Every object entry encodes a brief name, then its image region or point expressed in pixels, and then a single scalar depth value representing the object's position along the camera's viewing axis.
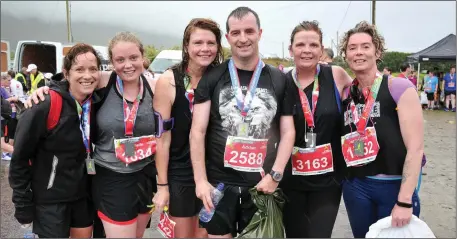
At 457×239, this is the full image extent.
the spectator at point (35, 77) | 11.81
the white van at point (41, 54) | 13.23
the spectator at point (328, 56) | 4.14
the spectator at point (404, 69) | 13.05
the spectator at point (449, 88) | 15.98
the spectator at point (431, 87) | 16.48
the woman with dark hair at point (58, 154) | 2.62
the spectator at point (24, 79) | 12.04
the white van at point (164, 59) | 12.08
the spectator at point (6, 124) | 7.69
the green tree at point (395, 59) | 36.77
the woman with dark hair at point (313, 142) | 2.78
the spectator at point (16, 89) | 10.10
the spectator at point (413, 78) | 16.25
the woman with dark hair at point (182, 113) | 2.77
